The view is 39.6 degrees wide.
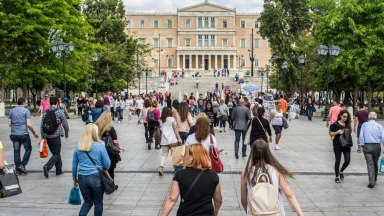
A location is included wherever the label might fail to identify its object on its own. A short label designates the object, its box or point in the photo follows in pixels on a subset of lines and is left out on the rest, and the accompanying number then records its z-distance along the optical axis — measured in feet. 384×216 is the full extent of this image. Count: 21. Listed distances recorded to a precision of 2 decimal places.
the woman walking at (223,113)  78.64
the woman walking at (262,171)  16.63
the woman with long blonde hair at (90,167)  22.84
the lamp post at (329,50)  97.14
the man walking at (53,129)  38.65
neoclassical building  382.22
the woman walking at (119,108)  103.68
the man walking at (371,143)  35.09
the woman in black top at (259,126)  43.21
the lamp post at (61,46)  95.38
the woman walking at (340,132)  36.11
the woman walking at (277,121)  56.34
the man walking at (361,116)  51.47
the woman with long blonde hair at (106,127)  29.03
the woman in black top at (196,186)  16.46
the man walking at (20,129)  39.91
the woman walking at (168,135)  39.65
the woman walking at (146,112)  58.39
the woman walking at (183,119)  40.83
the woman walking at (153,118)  54.60
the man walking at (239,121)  49.08
